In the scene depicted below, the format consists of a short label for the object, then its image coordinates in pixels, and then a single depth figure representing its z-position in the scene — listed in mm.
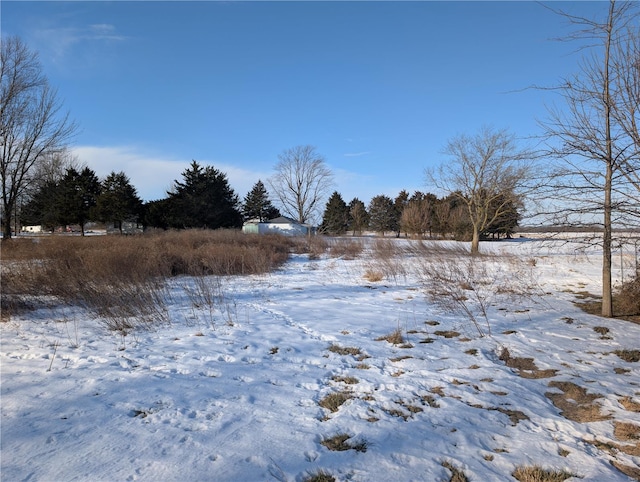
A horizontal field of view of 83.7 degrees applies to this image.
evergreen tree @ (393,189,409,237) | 60875
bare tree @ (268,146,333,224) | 51075
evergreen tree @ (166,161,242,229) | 41219
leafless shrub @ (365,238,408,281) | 12664
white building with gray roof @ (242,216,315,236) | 51372
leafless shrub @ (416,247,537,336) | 7871
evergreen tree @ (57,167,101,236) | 36844
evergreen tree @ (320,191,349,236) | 63031
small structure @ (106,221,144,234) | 43319
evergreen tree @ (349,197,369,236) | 63344
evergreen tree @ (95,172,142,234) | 37719
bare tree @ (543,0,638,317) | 5566
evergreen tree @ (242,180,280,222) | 64562
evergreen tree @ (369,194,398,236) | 60938
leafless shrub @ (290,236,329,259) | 21188
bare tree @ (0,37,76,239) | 18297
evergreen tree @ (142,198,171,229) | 41438
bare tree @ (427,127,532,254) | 22594
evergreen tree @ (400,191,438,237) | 44312
